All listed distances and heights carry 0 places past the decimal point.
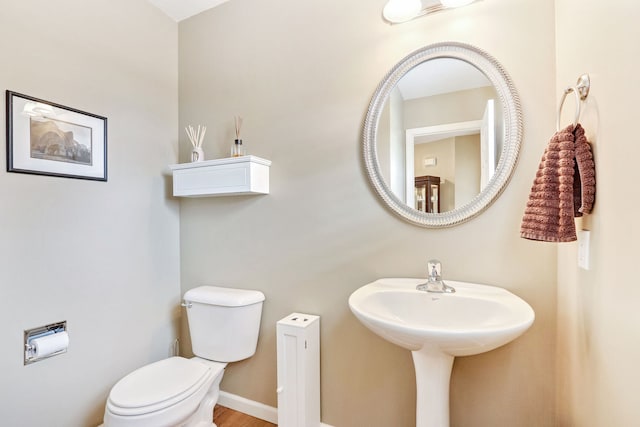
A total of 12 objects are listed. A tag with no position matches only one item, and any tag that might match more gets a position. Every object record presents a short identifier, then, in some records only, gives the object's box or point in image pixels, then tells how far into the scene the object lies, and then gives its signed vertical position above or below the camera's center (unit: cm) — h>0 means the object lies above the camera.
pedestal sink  93 -40
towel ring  93 +38
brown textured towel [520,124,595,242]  91 +7
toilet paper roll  139 -62
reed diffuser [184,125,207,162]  191 +46
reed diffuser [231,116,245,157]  180 +39
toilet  128 -81
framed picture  137 +36
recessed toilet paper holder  138 -60
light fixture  139 +93
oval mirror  129 +35
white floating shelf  167 +20
